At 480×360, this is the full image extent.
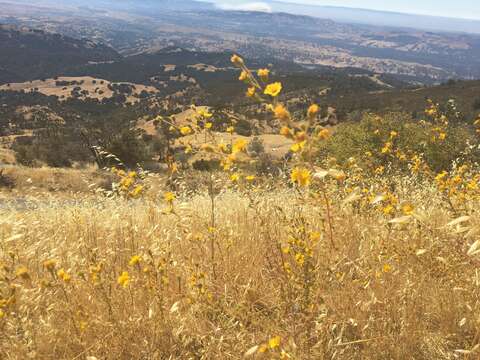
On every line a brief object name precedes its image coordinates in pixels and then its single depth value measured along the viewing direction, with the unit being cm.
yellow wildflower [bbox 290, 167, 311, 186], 55
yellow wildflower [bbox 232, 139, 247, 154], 62
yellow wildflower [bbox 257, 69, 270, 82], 61
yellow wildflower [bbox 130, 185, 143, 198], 98
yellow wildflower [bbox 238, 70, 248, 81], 59
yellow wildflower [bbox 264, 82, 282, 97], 57
